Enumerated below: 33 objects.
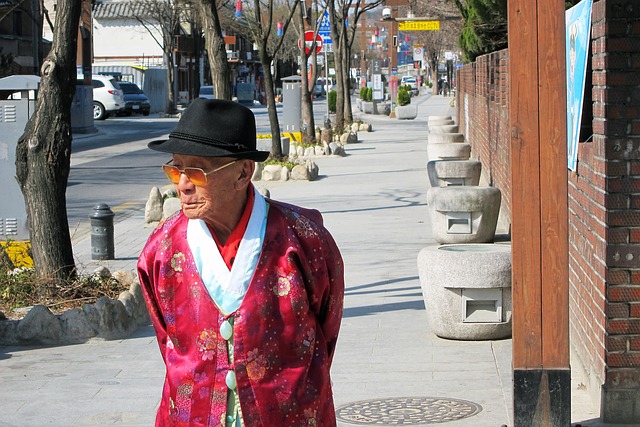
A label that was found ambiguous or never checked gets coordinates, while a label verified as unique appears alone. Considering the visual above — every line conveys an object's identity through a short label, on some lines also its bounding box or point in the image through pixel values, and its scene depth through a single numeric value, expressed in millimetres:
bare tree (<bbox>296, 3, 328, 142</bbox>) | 28141
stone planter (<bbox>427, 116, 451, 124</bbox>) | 28244
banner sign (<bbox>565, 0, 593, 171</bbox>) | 6619
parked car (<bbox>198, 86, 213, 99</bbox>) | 60159
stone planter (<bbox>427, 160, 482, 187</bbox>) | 14898
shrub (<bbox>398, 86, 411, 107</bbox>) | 50906
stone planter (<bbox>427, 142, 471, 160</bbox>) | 18500
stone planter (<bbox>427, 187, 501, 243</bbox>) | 11750
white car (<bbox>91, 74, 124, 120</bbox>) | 50000
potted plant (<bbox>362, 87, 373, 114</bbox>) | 57625
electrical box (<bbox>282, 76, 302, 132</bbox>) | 28812
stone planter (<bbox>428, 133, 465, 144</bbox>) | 20656
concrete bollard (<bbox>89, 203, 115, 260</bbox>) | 12000
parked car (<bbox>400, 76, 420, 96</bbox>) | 97688
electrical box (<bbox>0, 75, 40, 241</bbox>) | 12242
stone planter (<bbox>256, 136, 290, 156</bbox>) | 23688
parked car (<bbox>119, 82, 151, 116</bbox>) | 54031
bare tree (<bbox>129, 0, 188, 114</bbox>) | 56250
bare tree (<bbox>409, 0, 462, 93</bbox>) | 36091
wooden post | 4957
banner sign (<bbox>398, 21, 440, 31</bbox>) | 37594
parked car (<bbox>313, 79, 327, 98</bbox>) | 94375
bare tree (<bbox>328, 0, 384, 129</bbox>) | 34812
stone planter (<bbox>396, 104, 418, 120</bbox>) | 48156
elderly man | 3107
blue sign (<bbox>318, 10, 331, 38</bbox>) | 33438
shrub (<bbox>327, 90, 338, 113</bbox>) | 47000
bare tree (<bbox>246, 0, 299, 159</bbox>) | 22734
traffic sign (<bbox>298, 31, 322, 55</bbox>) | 28797
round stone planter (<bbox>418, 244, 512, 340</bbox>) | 7715
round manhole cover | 6113
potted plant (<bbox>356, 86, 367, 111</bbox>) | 60844
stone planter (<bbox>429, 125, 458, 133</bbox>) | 24145
